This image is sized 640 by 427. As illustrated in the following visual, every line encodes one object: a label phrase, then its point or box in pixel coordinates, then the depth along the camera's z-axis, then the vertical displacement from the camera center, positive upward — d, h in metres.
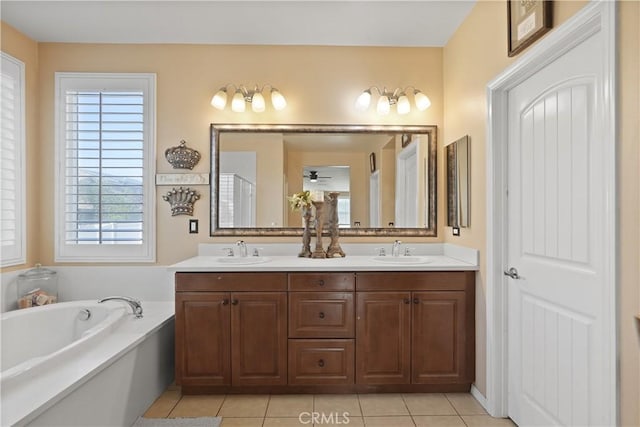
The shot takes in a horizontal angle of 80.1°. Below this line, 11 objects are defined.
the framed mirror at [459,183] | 2.55 +0.23
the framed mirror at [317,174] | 3.01 +0.31
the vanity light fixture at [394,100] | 2.94 +0.90
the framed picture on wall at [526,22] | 1.68 +0.91
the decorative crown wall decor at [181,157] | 2.97 +0.45
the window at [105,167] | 2.98 +0.37
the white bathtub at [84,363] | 1.52 -0.74
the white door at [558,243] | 1.51 -0.13
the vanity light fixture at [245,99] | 2.92 +0.90
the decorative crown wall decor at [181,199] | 2.98 +0.12
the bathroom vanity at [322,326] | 2.42 -0.71
